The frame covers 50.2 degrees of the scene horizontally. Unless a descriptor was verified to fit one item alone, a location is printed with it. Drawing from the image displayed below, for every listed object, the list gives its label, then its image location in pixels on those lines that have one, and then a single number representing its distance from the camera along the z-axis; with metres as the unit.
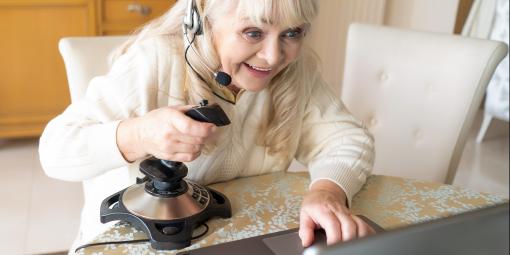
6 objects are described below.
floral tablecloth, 0.84
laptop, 0.44
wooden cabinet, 2.29
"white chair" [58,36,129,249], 1.21
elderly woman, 0.88
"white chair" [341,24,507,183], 1.42
